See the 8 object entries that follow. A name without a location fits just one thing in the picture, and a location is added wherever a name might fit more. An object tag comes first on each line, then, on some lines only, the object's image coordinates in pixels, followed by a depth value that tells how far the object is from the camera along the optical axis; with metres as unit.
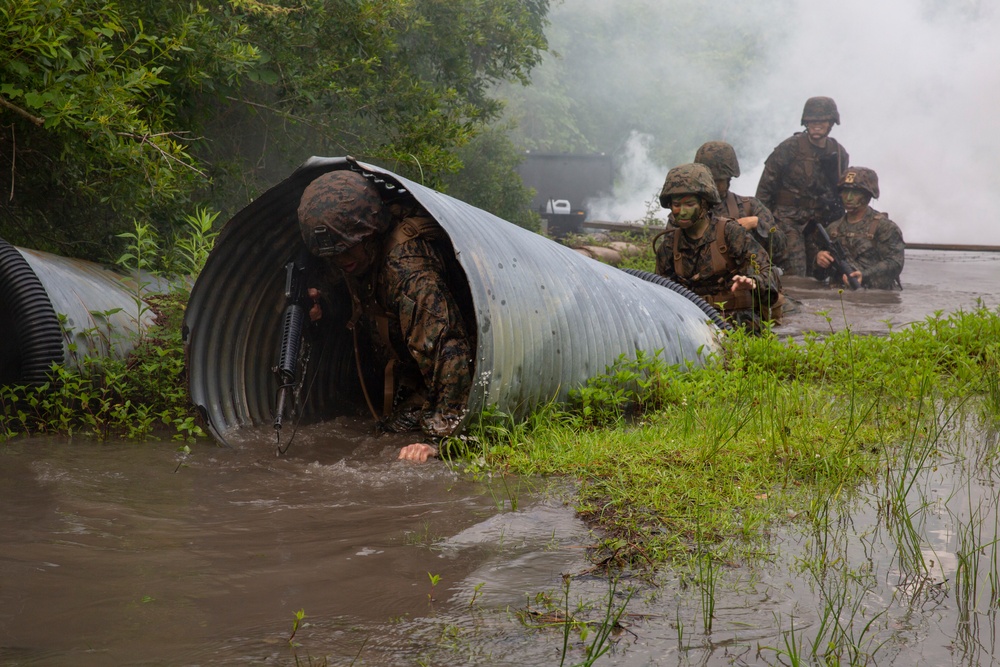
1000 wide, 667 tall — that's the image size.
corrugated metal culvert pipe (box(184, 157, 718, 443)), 5.20
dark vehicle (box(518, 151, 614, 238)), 24.61
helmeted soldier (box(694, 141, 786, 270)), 10.32
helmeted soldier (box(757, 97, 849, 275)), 13.69
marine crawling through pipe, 5.34
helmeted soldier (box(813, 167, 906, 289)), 13.02
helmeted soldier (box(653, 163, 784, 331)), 8.24
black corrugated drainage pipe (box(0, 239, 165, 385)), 5.96
